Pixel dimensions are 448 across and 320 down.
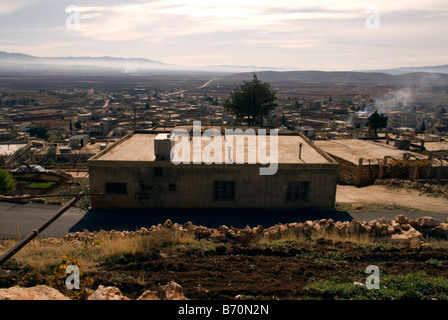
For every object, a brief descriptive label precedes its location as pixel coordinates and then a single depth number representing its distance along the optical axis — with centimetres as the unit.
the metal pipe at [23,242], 751
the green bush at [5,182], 1471
